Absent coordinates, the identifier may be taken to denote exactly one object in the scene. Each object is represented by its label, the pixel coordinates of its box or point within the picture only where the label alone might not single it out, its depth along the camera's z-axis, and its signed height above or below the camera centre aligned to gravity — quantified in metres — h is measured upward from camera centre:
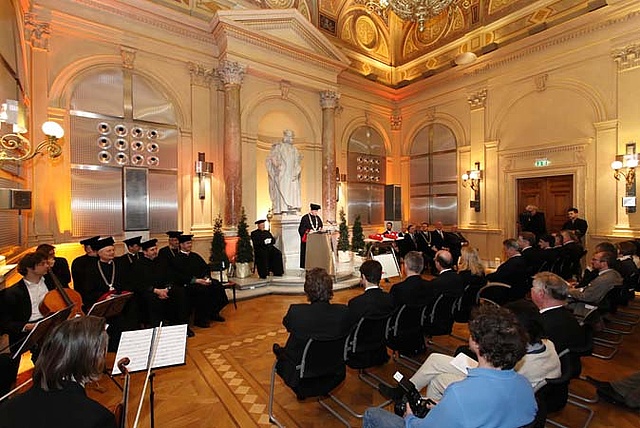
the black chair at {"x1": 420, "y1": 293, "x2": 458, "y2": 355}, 3.52 -1.18
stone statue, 8.05 +0.82
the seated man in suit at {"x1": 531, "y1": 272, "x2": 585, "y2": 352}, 2.35 -0.80
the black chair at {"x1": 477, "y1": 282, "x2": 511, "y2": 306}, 4.27 -1.12
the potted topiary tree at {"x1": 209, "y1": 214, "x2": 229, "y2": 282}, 7.06 -0.90
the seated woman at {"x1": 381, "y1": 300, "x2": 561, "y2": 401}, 1.98 -0.99
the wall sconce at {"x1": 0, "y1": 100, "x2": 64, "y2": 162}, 3.10 +0.86
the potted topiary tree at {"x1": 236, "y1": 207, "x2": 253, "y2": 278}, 7.30 -0.95
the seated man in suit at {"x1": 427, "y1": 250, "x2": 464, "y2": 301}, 3.41 -0.79
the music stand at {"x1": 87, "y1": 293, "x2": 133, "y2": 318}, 2.87 -0.88
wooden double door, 8.55 +0.29
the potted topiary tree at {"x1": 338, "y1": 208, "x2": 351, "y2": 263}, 8.56 -1.00
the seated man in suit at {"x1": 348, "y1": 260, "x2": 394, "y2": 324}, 2.73 -0.78
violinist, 1.18 -0.68
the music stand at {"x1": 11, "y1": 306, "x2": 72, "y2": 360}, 2.23 -0.82
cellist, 2.97 -0.83
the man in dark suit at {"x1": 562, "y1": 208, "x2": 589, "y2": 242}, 7.63 -0.38
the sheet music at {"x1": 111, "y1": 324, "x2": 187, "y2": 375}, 1.88 -0.82
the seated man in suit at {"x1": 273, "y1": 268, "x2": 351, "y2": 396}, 2.39 -0.84
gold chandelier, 7.02 +4.32
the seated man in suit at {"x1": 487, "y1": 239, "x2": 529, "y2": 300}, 4.45 -0.91
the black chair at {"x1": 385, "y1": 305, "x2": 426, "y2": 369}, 3.15 -1.18
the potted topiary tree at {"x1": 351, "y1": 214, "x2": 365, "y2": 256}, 8.90 -0.84
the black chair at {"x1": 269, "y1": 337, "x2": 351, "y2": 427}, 2.36 -1.18
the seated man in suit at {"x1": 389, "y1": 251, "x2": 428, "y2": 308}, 3.14 -0.78
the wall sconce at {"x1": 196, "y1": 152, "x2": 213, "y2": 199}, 8.11 +0.92
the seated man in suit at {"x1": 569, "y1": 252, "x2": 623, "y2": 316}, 3.78 -0.92
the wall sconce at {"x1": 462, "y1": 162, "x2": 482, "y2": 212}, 10.09 +0.81
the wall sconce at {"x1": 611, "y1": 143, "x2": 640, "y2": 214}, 7.23 +0.78
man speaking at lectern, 7.63 -0.43
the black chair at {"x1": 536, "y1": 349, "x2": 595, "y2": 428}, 1.98 -1.17
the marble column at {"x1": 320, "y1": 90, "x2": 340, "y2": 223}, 10.16 +1.65
